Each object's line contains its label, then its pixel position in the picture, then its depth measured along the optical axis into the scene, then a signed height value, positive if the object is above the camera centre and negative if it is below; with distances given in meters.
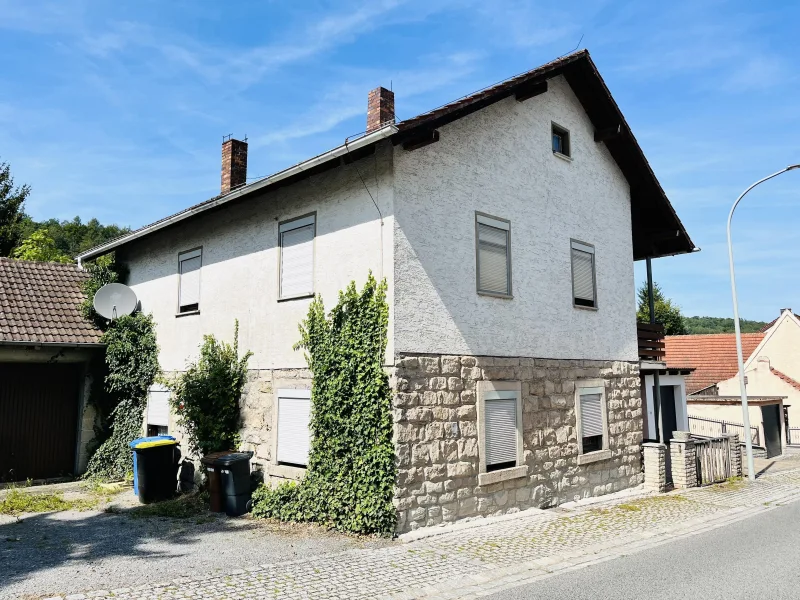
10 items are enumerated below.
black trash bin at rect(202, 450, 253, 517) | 10.65 -1.53
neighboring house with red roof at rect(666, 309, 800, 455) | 31.94 +1.40
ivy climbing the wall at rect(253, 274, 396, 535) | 9.20 -0.54
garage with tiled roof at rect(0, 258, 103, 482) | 14.21 +0.28
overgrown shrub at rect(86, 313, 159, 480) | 14.64 +0.20
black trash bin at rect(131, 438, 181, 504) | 11.81 -1.43
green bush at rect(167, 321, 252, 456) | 12.05 -0.16
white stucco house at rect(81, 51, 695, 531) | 9.78 +1.99
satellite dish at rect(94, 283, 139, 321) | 14.94 +2.11
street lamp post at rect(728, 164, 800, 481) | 15.61 -0.31
